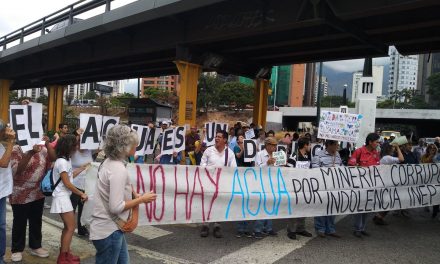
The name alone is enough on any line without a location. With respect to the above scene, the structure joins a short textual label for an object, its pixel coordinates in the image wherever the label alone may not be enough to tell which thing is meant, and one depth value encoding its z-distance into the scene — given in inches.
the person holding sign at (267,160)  263.7
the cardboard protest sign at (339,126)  350.0
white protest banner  225.8
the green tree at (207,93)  2940.5
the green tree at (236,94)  2898.6
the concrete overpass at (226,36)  437.7
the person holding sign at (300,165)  263.3
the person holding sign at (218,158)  255.1
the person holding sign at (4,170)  167.9
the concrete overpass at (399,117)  2207.2
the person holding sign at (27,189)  192.9
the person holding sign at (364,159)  276.7
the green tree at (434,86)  3513.8
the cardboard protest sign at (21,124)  188.5
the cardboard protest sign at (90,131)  242.8
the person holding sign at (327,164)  271.1
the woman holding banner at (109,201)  123.3
